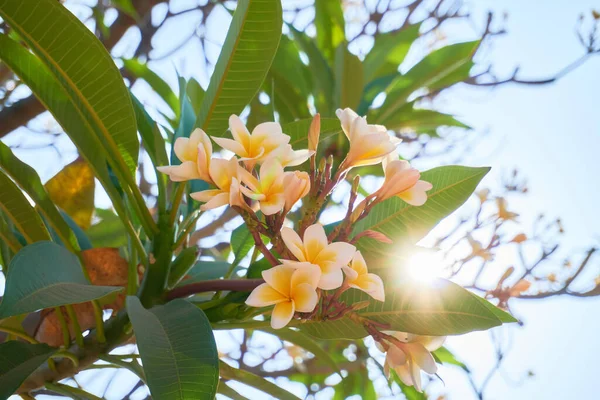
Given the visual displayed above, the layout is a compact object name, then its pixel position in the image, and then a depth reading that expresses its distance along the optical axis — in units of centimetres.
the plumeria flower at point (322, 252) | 53
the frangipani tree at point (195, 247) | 57
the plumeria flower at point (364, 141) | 66
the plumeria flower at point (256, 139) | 63
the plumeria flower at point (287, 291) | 53
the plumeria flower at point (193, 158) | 60
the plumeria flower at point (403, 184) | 65
